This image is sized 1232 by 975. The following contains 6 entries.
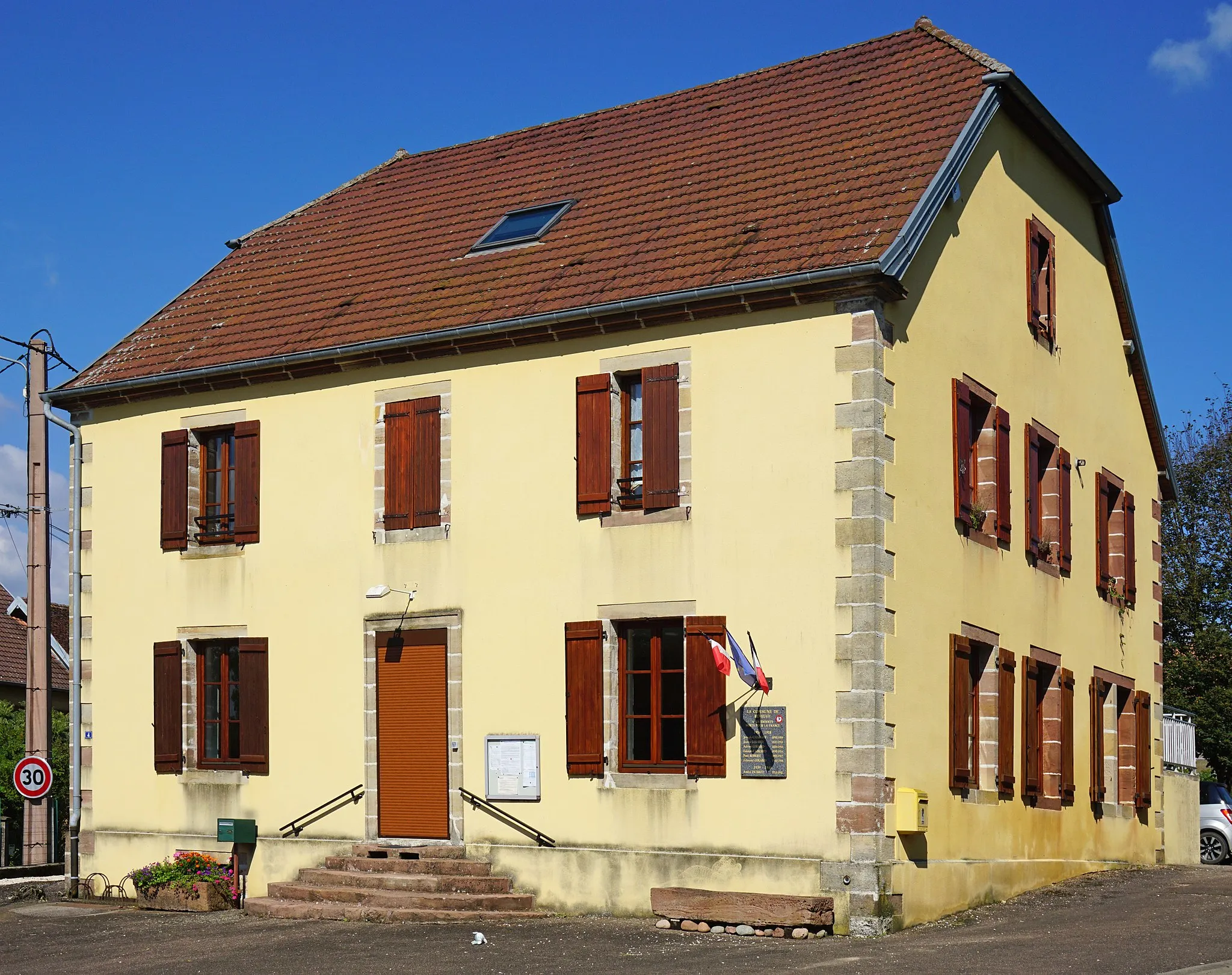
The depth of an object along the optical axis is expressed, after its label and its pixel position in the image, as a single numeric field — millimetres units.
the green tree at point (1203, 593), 40469
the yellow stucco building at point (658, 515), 16047
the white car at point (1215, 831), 26266
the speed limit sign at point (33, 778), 20359
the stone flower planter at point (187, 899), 18500
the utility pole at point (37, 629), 22172
